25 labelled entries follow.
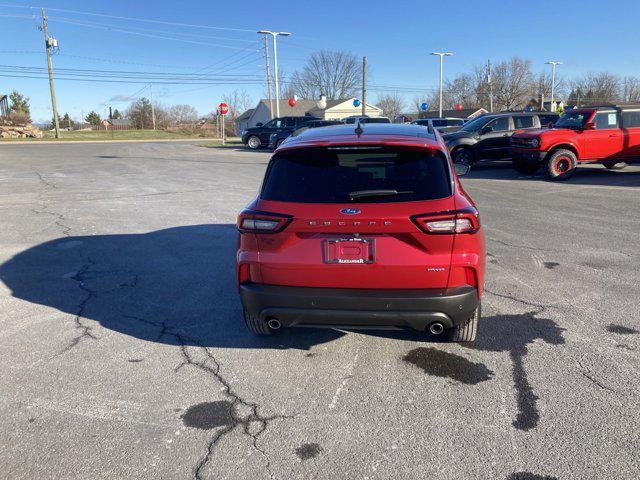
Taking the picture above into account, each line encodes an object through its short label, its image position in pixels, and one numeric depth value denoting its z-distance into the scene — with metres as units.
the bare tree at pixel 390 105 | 101.05
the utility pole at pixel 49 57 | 53.85
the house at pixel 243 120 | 93.60
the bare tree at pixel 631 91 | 93.60
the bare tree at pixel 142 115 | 87.38
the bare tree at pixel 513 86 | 79.81
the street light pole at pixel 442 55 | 44.79
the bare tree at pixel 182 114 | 100.81
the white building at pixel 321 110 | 75.16
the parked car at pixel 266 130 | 29.98
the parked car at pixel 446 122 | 27.58
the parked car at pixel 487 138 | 16.66
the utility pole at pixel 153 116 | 84.38
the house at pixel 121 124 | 87.41
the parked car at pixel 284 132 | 27.11
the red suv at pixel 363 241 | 3.28
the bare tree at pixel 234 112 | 105.00
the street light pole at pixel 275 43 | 34.33
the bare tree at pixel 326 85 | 90.12
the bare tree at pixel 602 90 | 90.81
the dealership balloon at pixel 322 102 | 61.56
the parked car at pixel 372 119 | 19.94
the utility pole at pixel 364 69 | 47.93
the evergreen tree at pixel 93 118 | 99.38
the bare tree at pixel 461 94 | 90.69
